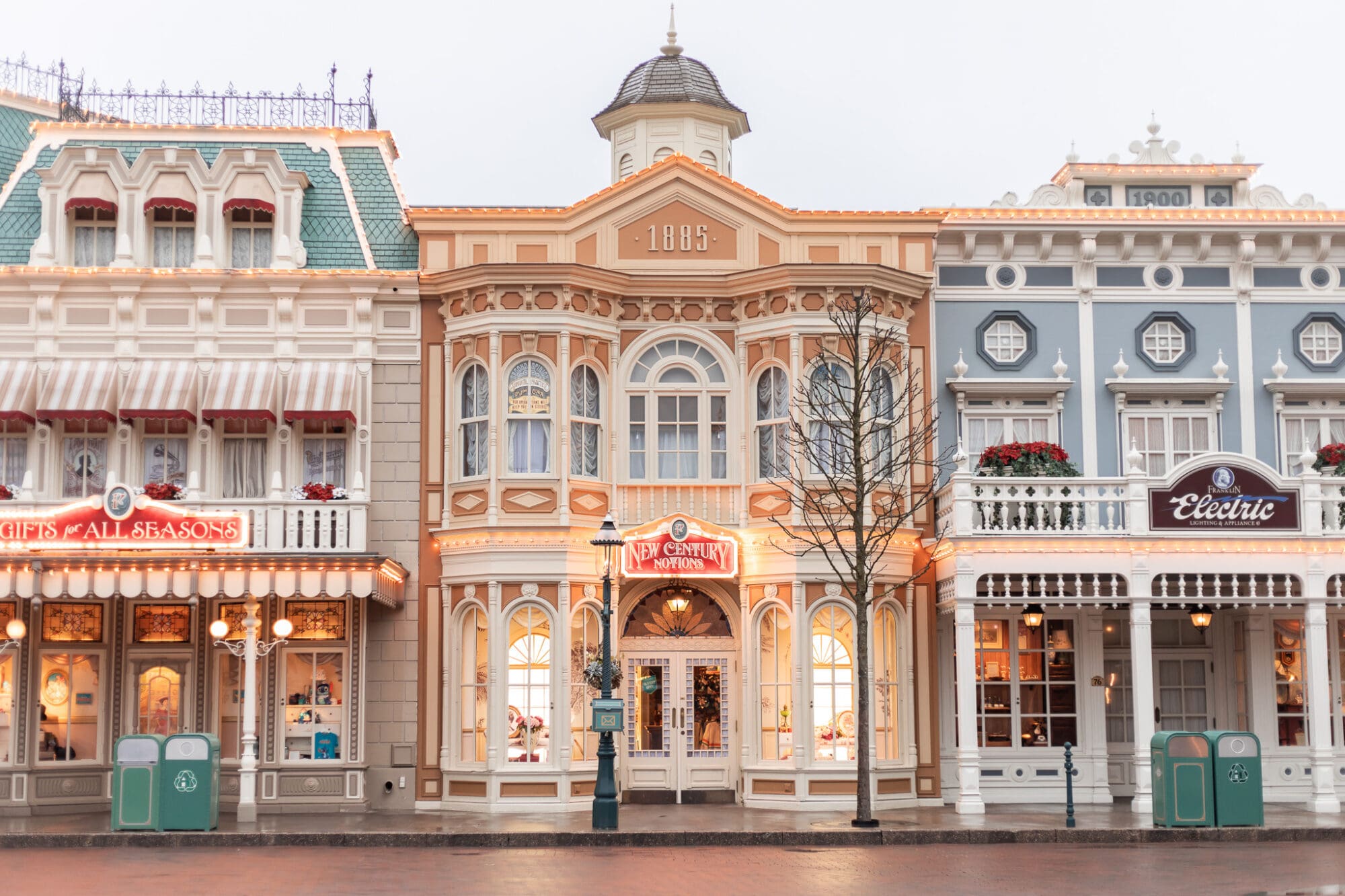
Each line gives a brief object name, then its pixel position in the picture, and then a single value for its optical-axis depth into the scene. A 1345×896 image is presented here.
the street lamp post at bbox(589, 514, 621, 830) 21.47
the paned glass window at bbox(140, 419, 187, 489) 25.69
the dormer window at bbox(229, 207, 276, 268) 26.47
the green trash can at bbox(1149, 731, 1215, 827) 21.39
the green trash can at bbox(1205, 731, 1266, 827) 21.44
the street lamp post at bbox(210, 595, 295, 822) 22.92
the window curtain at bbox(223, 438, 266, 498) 25.69
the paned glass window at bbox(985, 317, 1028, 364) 26.83
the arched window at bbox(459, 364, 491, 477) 25.27
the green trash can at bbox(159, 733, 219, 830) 21.25
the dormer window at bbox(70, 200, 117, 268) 26.27
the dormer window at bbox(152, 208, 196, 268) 26.31
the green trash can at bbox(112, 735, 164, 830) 21.27
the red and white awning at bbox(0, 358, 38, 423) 24.98
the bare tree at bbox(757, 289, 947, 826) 23.78
